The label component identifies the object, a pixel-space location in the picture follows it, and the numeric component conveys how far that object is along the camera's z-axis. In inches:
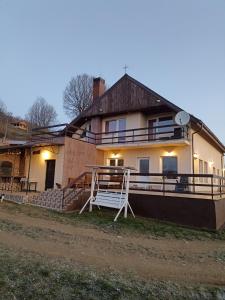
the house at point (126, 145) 601.9
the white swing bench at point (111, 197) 428.1
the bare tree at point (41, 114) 2378.2
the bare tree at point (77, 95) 1355.8
